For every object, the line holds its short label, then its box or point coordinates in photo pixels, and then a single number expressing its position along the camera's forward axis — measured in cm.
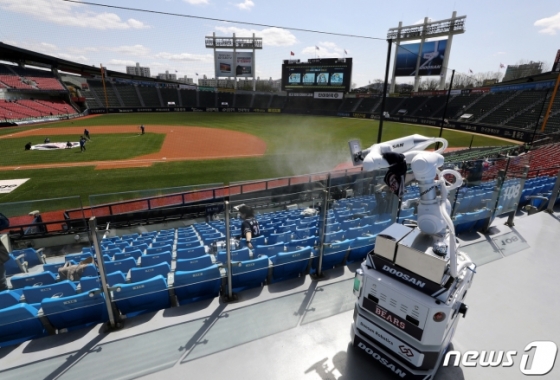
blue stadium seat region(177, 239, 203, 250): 645
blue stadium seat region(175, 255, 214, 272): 504
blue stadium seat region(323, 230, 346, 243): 553
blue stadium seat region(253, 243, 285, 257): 558
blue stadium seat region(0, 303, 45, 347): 371
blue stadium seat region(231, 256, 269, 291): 490
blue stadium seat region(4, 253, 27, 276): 543
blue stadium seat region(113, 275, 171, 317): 424
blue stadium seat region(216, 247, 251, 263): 501
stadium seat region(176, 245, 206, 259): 566
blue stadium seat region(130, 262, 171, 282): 470
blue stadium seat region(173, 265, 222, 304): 454
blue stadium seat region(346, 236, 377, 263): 577
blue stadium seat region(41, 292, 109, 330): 392
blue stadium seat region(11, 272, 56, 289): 490
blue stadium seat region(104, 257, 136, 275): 516
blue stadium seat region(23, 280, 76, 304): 433
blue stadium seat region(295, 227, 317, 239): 588
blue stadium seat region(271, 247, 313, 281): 520
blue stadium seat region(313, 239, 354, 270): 552
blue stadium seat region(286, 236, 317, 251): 567
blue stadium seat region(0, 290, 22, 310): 404
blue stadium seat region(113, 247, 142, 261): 591
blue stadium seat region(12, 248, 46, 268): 633
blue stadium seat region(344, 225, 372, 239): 602
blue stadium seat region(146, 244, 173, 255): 620
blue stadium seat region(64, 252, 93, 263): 623
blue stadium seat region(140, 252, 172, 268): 545
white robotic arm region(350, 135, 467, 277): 334
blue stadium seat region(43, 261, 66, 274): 577
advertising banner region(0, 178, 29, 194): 1558
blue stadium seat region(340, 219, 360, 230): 615
